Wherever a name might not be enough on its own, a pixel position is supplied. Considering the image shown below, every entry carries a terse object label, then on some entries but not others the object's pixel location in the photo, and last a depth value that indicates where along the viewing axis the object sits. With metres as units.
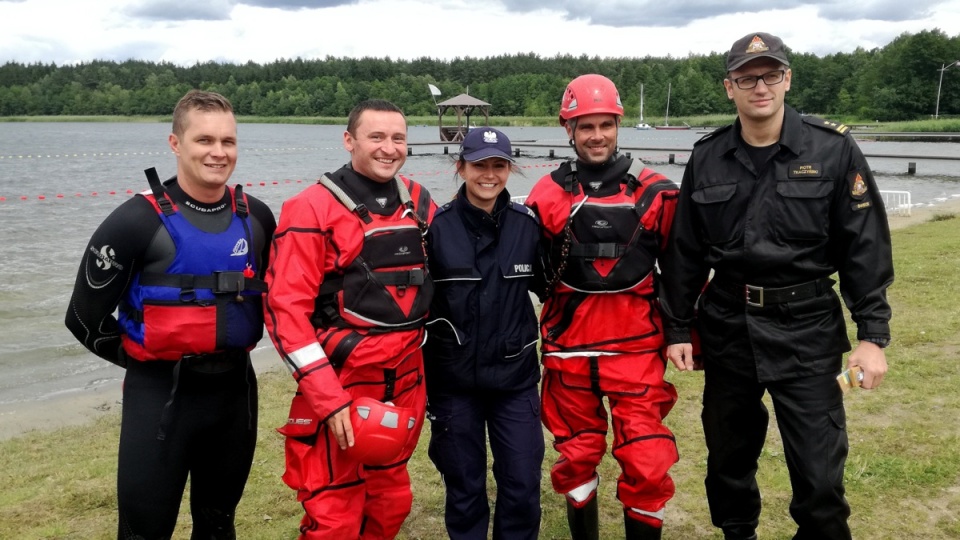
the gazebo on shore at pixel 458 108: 48.50
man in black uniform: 3.38
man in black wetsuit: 3.23
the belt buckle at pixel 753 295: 3.50
